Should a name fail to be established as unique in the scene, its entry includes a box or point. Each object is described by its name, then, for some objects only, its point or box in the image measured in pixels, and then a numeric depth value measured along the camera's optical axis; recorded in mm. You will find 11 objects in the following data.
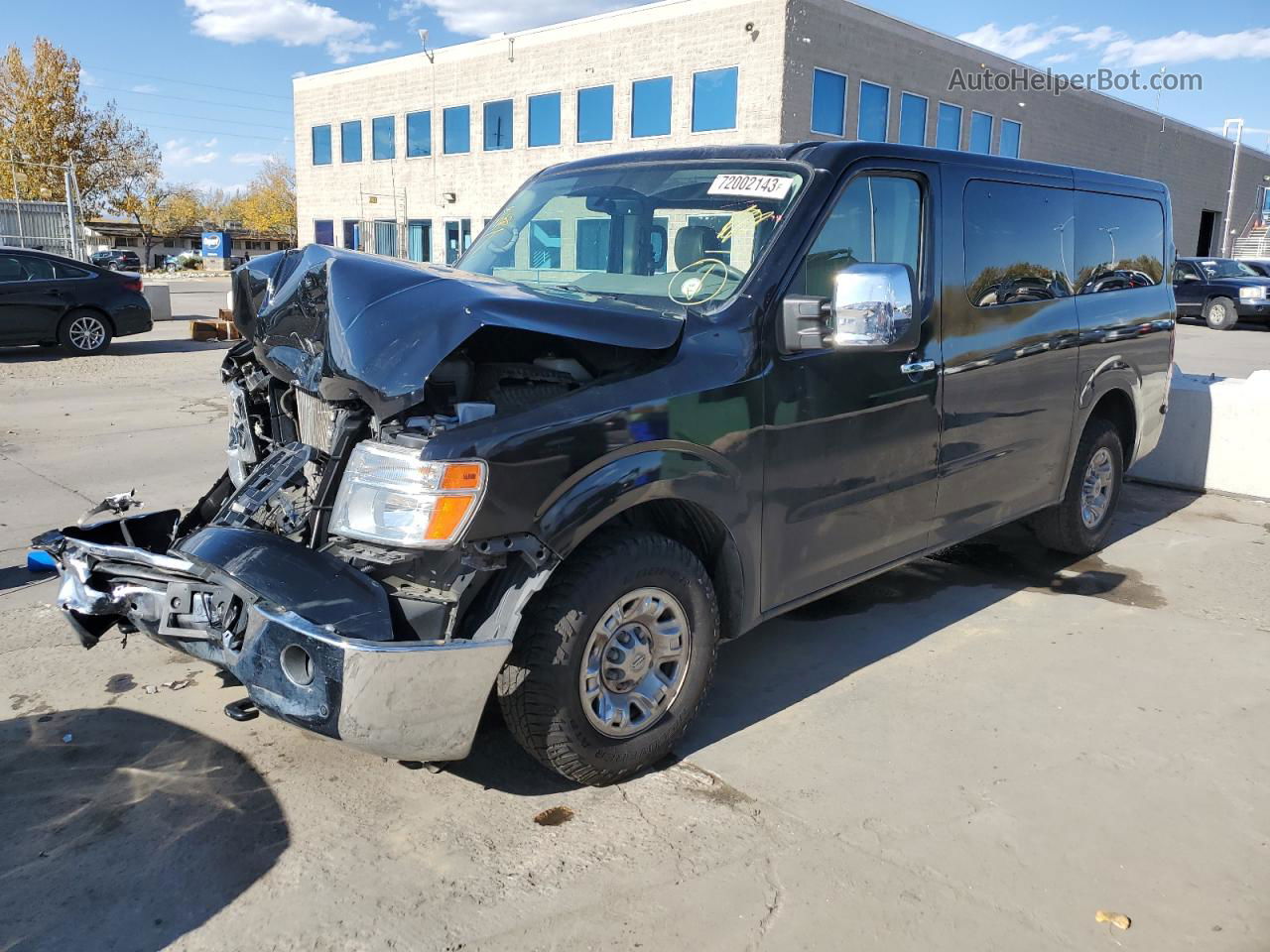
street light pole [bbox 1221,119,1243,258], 50781
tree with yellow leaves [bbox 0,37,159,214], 46750
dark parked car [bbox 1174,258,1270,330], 24094
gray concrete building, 28484
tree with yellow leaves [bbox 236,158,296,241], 88375
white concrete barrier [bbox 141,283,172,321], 21906
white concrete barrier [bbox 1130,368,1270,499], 7883
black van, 2941
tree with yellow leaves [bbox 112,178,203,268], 61219
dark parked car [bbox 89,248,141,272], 50753
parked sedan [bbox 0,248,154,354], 14250
